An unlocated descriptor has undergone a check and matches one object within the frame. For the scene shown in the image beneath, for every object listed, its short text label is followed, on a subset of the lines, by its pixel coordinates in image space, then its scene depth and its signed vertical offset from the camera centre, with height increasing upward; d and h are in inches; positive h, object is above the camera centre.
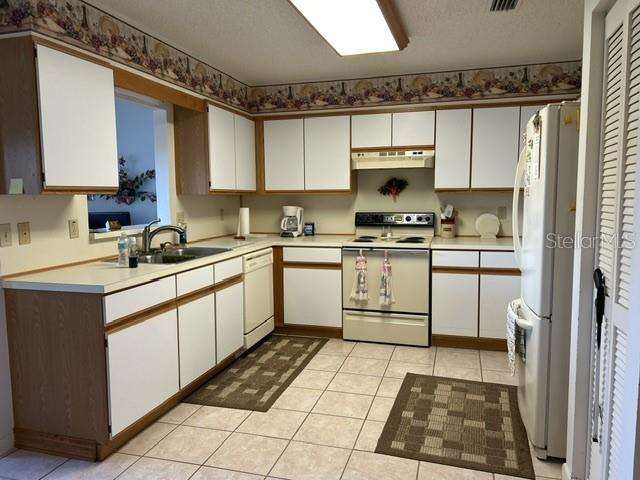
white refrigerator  84.0 -13.2
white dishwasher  148.2 -31.7
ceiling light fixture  97.1 +40.8
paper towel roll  169.9 -7.6
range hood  162.6 +14.6
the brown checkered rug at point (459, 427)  91.8 -50.6
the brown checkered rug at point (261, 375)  117.7 -49.9
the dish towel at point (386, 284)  154.8 -28.1
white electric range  154.6 -31.6
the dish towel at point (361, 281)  157.6 -27.3
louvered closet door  57.1 -5.8
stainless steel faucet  124.3 -8.6
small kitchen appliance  182.1 -7.6
